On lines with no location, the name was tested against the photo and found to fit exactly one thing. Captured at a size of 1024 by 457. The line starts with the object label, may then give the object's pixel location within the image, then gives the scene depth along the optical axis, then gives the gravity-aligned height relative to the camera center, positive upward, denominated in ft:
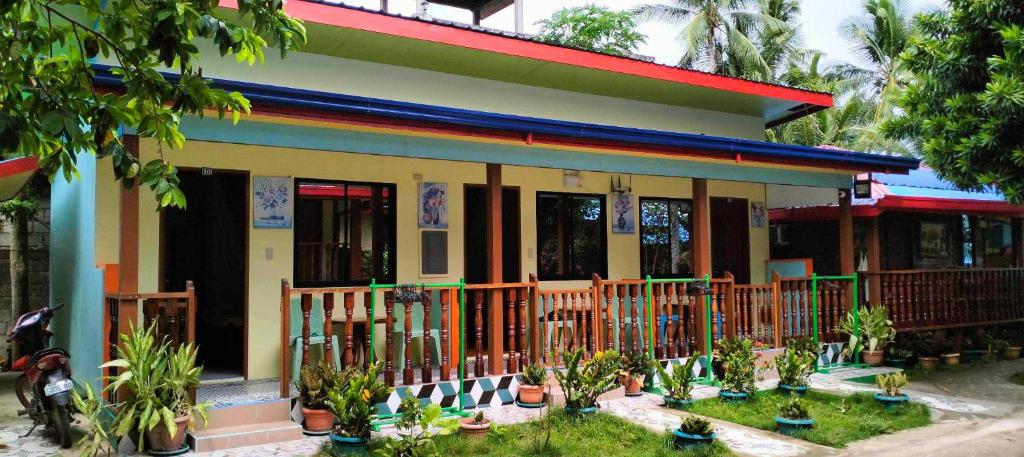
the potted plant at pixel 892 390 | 25.88 -4.91
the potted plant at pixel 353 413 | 19.15 -4.03
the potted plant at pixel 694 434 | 20.14 -4.91
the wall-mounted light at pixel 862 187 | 34.14 +2.93
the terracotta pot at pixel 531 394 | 24.66 -4.59
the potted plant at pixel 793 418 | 22.31 -5.04
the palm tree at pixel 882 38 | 100.22 +29.36
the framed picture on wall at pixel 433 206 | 30.50 +2.09
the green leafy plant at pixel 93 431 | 17.76 -4.14
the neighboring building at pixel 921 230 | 39.79 +1.22
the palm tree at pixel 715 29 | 93.15 +28.69
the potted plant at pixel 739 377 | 26.23 -4.42
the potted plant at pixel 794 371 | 27.27 -4.38
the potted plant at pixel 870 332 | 33.35 -3.64
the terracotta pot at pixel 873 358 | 33.68 -4.82
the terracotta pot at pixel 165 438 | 18.40 -4.40
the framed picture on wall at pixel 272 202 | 26.81 +2.04
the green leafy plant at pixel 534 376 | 24.90 -4.02
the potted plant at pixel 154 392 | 18.02 -3.28
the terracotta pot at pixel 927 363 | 34.30 -5.18
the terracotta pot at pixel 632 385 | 26.84 -4.73
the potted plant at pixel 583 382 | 23.00 -3.96
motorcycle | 20.22 -3.13
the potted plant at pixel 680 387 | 25.14 -4.51
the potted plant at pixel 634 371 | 26.85 -4.24
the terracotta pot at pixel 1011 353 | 37.19 -5.18
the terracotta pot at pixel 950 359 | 35.14 -5.15
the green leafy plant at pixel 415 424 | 17.35 -4.23
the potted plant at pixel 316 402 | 20.68 -4.00
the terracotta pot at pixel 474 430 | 20.49 -4.77
